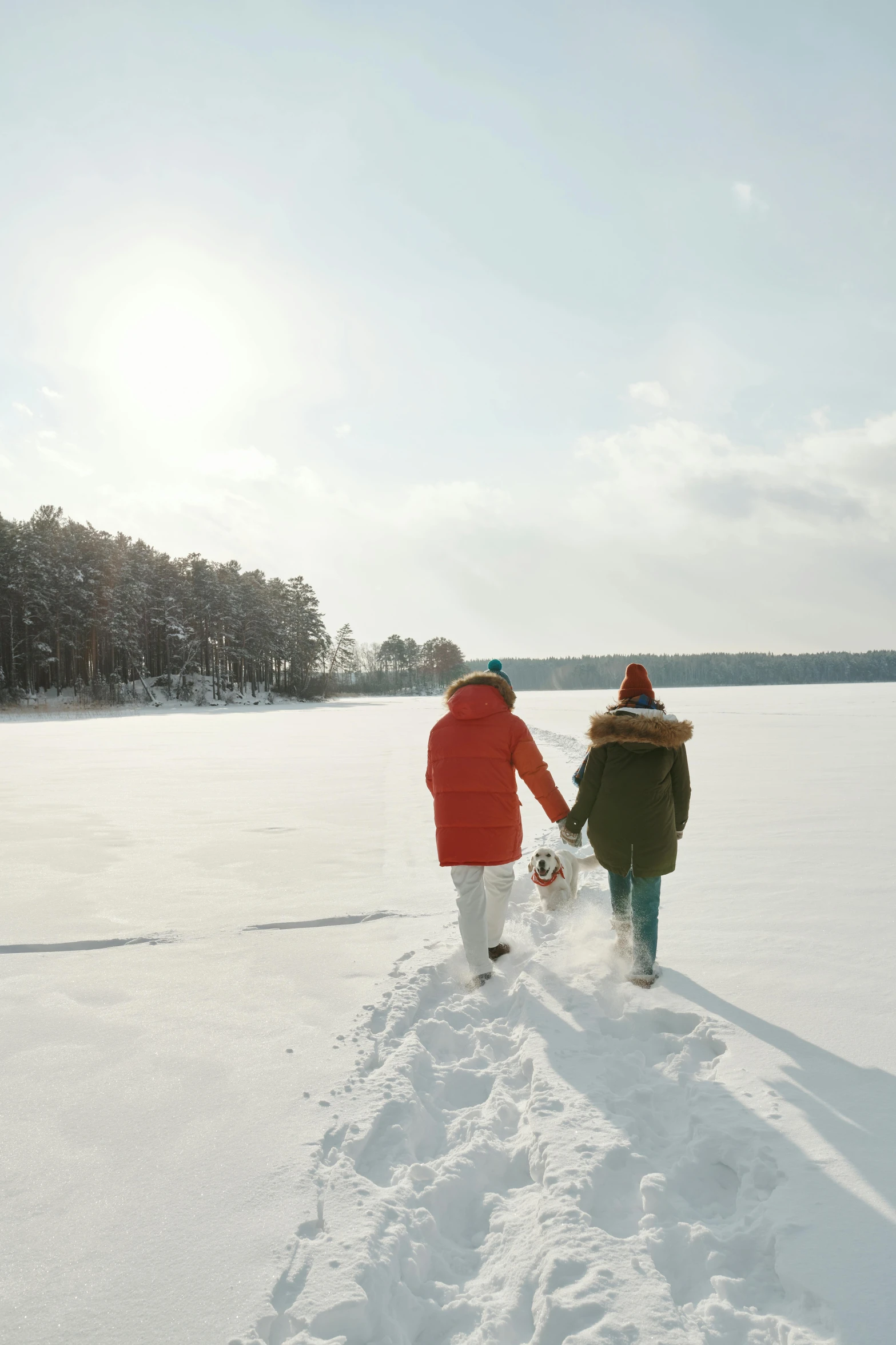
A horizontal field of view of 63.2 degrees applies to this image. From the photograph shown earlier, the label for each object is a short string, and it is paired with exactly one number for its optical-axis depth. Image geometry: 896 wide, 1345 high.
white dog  5.66
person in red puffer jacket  4.55
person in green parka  4.30
